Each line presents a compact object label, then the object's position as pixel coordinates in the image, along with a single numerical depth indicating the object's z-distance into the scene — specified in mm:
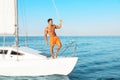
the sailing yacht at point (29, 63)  7821
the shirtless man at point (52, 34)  8065
